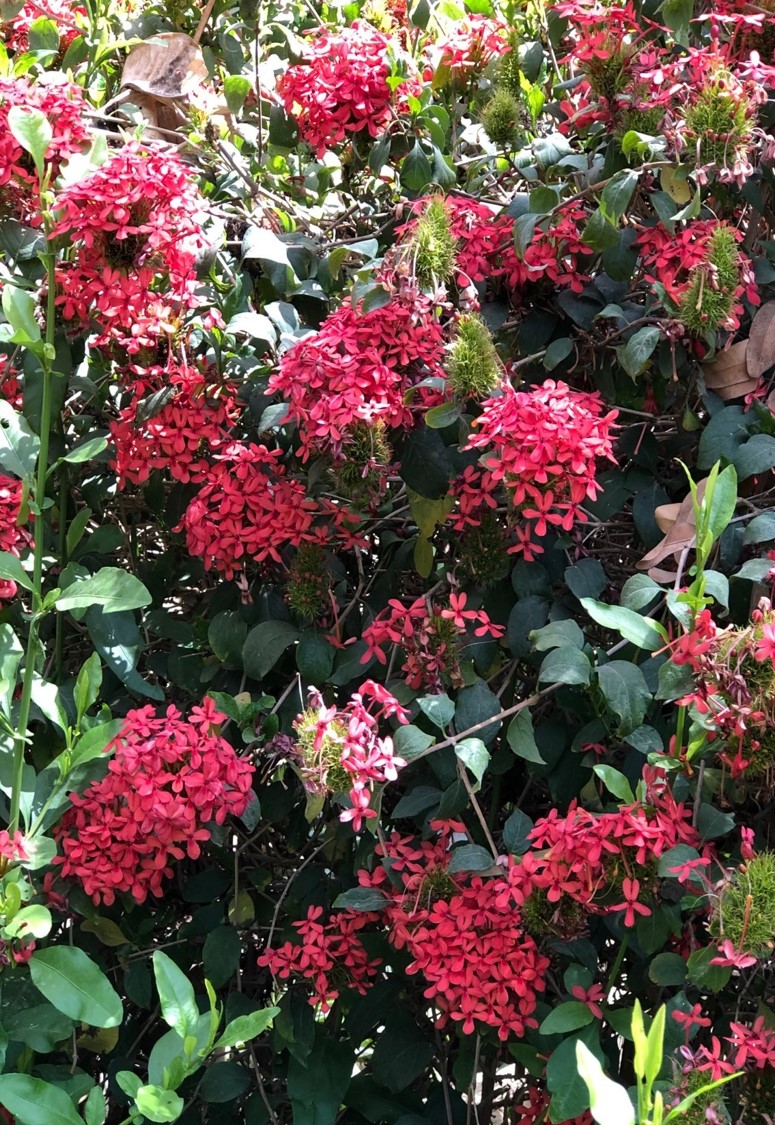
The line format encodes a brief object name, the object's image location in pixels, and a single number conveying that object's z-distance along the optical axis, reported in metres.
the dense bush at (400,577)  1.08
